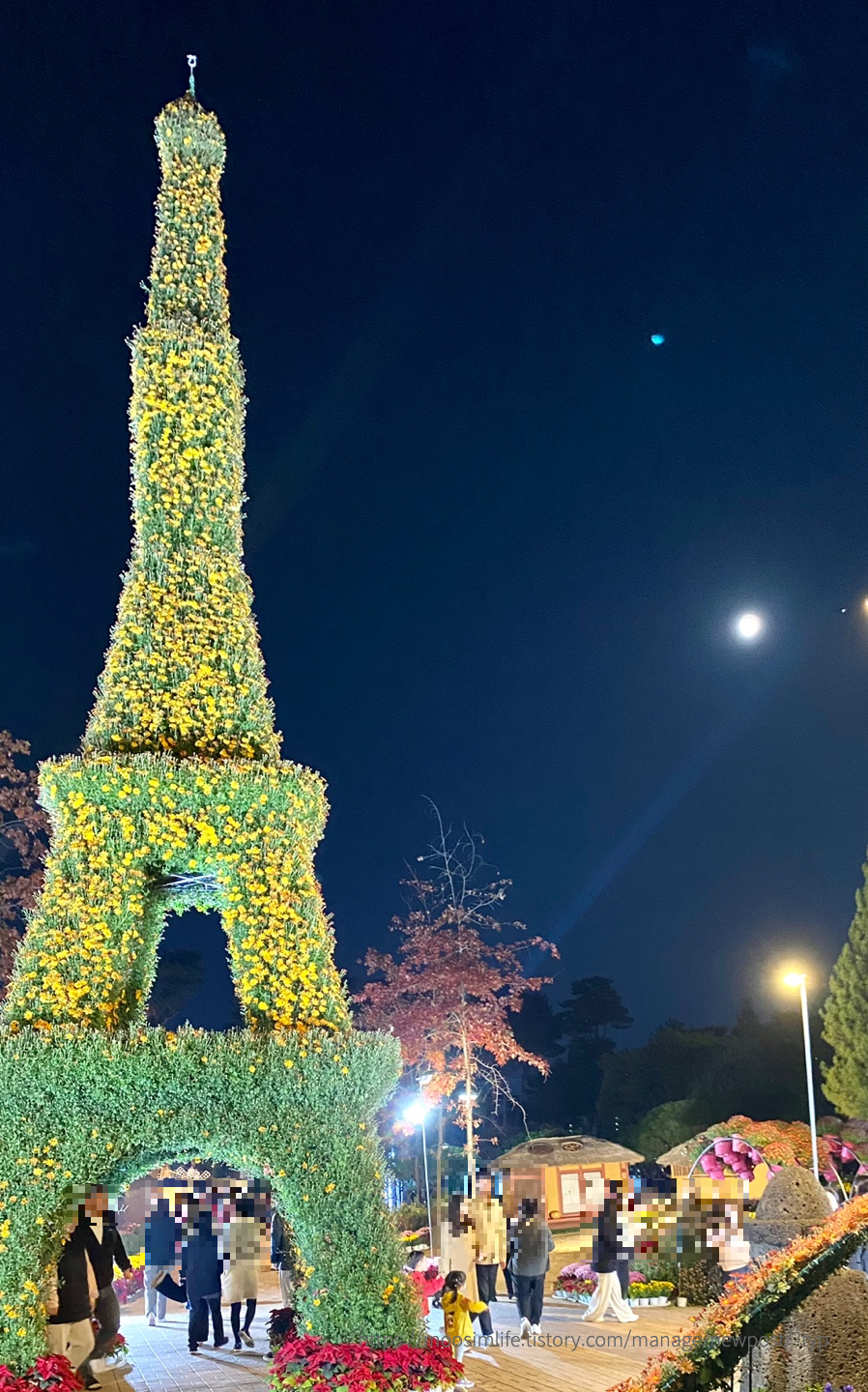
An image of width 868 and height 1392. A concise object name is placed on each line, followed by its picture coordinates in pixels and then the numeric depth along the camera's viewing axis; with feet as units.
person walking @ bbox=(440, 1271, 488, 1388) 35.50
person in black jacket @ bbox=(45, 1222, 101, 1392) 27.53
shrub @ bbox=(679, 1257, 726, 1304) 47.73
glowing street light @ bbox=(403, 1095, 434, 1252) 70.85
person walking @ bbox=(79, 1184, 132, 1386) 30.25
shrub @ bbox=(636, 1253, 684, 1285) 50.75
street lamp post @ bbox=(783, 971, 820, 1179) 62.13
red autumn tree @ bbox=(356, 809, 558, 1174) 70.79
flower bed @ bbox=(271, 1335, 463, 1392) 24.82
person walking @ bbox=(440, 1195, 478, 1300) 40.65
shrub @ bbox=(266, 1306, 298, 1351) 33.55
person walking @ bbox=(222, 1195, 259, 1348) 39.70
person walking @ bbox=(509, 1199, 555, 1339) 39.32
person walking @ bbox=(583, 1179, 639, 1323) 43.01
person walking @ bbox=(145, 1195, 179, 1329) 41.52
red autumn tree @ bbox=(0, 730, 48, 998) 67.26
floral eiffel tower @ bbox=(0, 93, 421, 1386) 25.14
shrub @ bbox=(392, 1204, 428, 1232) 71.01
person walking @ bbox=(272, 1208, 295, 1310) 34.60
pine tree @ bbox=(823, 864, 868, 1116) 101.81
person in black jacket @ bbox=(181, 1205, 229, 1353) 38.06
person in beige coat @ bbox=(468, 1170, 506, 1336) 41.78
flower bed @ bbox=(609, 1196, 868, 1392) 21.53
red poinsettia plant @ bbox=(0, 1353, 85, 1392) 23.40
